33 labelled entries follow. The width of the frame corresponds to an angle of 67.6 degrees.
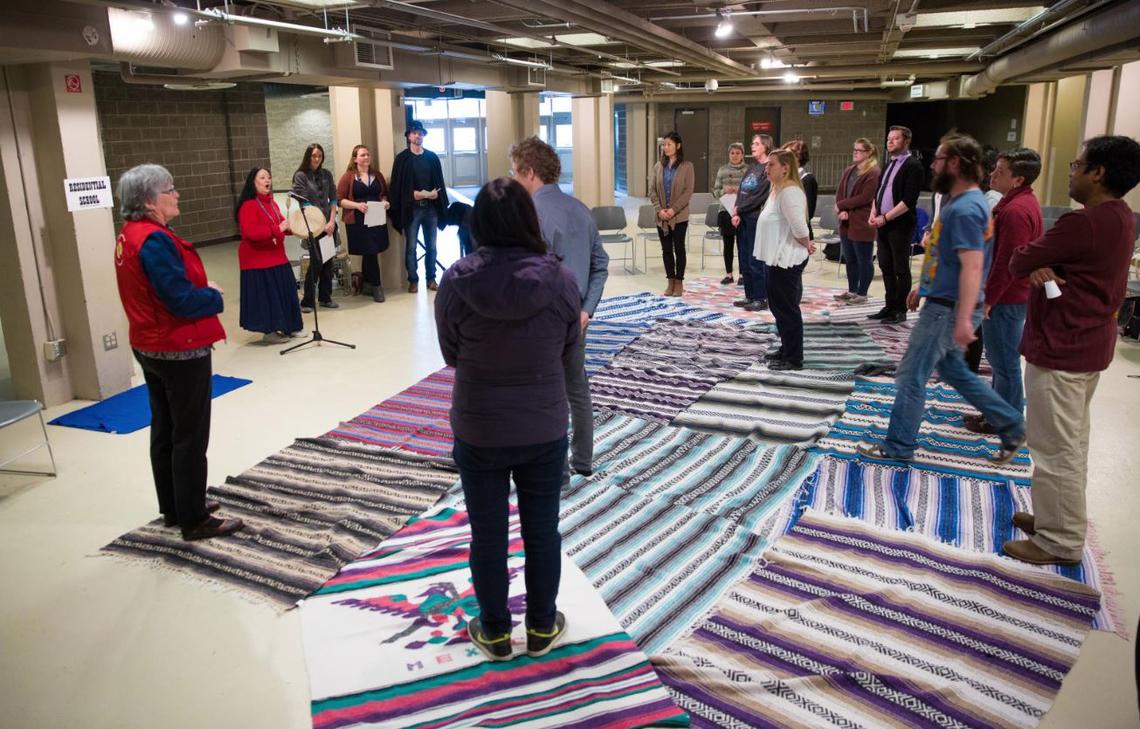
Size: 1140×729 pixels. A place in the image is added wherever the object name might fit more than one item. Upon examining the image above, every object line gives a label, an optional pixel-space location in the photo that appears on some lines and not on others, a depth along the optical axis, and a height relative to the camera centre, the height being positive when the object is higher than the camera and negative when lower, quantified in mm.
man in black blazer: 6578 -512
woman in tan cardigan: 7812 -421
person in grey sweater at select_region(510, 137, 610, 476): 3432 -328
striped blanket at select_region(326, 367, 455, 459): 4527 -1459
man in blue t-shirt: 3574 -688
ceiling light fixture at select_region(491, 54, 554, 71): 8367 +923
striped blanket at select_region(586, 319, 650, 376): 5977 -1379
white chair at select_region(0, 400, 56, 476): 3973 -1138
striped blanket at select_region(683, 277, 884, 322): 7230 -1335
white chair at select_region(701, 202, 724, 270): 9414 -730
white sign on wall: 5105 -165
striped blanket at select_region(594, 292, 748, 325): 7211 -1339
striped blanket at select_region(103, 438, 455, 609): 3287 -1507
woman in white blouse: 5289 -536
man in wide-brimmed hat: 8273 -319
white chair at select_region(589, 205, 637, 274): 9703 -714
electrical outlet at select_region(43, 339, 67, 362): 5285 -1115
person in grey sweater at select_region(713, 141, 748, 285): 8305 -327
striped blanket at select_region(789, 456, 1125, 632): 3398 -1506
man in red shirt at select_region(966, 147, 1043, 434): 3965 -560
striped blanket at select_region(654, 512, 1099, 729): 2471 -1547
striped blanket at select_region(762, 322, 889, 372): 5797 -1384
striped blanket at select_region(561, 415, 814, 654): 3041 -1507
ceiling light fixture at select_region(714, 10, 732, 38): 6312 +936
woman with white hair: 3207 -601
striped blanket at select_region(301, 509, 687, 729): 2457 -1546
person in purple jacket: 2357 -560
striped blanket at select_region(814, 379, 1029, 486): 4082 -1469
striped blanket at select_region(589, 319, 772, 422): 5125 -1403
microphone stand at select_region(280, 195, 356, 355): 6538 -1300
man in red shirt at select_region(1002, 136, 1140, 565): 2932 -625
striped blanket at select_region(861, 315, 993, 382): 5733 -1376
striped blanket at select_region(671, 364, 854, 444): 4629 -1443
